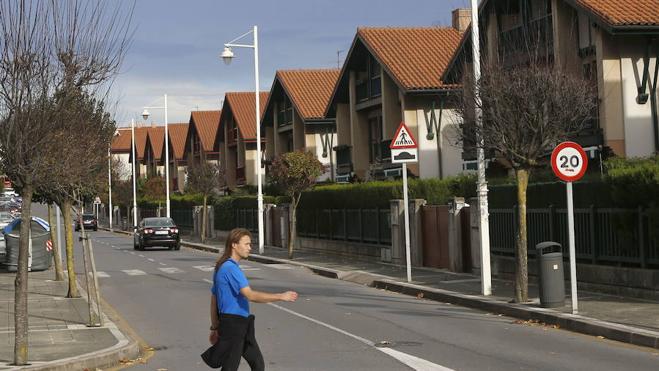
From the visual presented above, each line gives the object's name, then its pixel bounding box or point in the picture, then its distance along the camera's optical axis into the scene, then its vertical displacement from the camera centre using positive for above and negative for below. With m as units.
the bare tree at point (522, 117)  16.50 +1.55
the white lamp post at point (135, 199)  71.00 +1.38
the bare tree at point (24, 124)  11.00 +1.13
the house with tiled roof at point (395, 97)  39.19 +4.74
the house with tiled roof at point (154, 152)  97.94 +6.82
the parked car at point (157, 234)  43.44 -0.80
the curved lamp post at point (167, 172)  60.51 +2.86
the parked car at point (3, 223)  30.70 -0.08
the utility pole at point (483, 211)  18.06 -0.09
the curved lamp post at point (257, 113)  36.66 +4.09
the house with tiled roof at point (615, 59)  26.22 +4.09
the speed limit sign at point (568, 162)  14.98 +0.67
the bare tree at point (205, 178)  54.05 +2.11
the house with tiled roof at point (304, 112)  52.56 +5.72
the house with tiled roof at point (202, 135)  77.44 +6.70
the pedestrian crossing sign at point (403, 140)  21.91 +1.59
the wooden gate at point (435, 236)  24.59 -0.73
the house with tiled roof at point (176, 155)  91.12 +5.86
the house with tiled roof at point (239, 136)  66.25 +5.53
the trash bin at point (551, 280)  15.53 -1.24
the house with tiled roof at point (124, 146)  127.28 +9.73
